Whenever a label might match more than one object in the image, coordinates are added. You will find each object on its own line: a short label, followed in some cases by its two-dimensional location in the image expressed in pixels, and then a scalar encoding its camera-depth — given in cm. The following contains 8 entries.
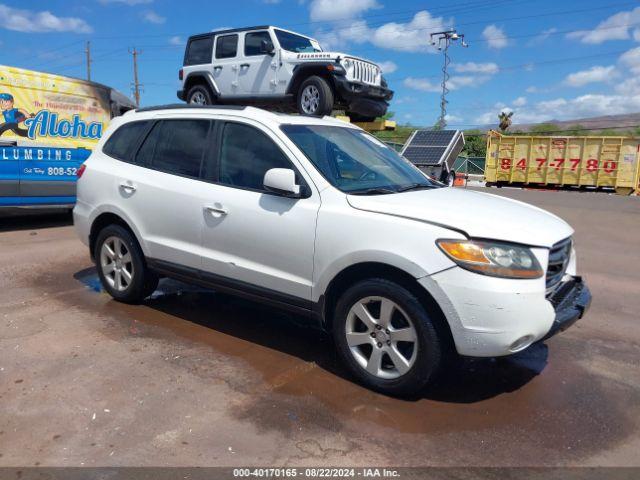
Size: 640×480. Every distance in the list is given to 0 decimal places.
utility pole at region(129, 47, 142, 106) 6150
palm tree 4381
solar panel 1281
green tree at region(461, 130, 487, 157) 4621
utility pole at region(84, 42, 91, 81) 6369
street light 4716
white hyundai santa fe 318
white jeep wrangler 959
